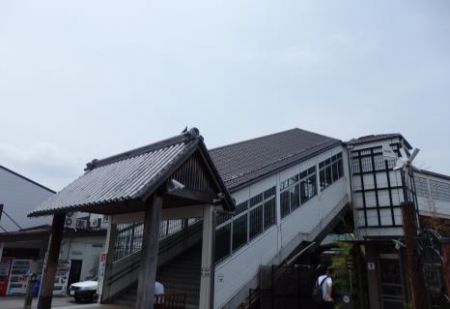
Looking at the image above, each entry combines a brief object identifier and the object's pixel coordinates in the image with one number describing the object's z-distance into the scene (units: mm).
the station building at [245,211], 8078
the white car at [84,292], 17172
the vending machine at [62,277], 20328
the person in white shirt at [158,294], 8188
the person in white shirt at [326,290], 9594
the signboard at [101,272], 12398
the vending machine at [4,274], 19016
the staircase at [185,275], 11047
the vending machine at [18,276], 19391
